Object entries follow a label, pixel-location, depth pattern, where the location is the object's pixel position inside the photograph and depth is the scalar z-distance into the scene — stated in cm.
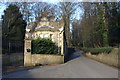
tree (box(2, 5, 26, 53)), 2996
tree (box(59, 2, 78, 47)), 3859
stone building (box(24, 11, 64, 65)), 2409
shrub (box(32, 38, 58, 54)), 1856
